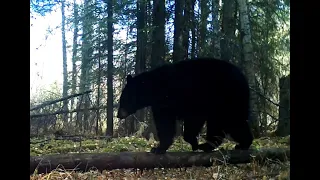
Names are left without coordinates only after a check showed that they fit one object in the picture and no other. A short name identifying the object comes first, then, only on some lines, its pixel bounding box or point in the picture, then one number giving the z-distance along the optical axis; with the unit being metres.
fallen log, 3.04
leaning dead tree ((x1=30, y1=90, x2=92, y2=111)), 7.45
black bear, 3.88
